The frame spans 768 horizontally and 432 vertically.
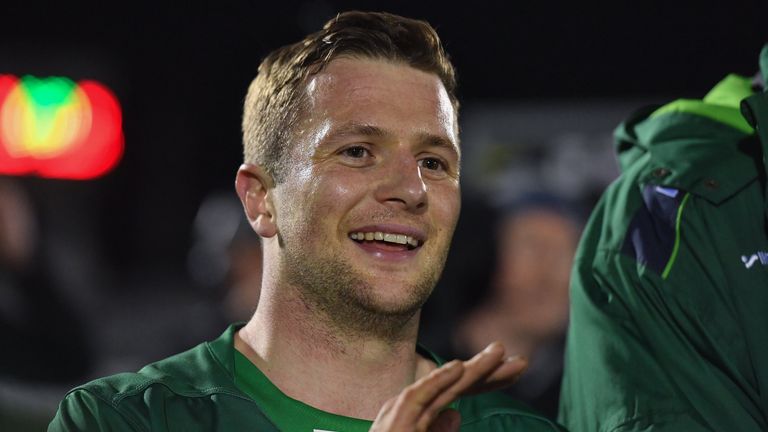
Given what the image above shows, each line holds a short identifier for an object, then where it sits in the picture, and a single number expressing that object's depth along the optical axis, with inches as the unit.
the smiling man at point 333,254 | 164.7
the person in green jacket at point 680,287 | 171.3
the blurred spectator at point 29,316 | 301.7
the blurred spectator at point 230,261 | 349.7
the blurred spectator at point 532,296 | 282.7
